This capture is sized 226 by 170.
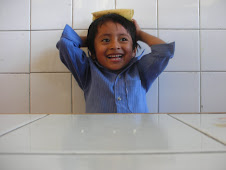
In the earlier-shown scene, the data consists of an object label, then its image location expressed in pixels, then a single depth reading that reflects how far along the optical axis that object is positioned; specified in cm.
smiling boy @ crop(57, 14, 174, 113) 82
